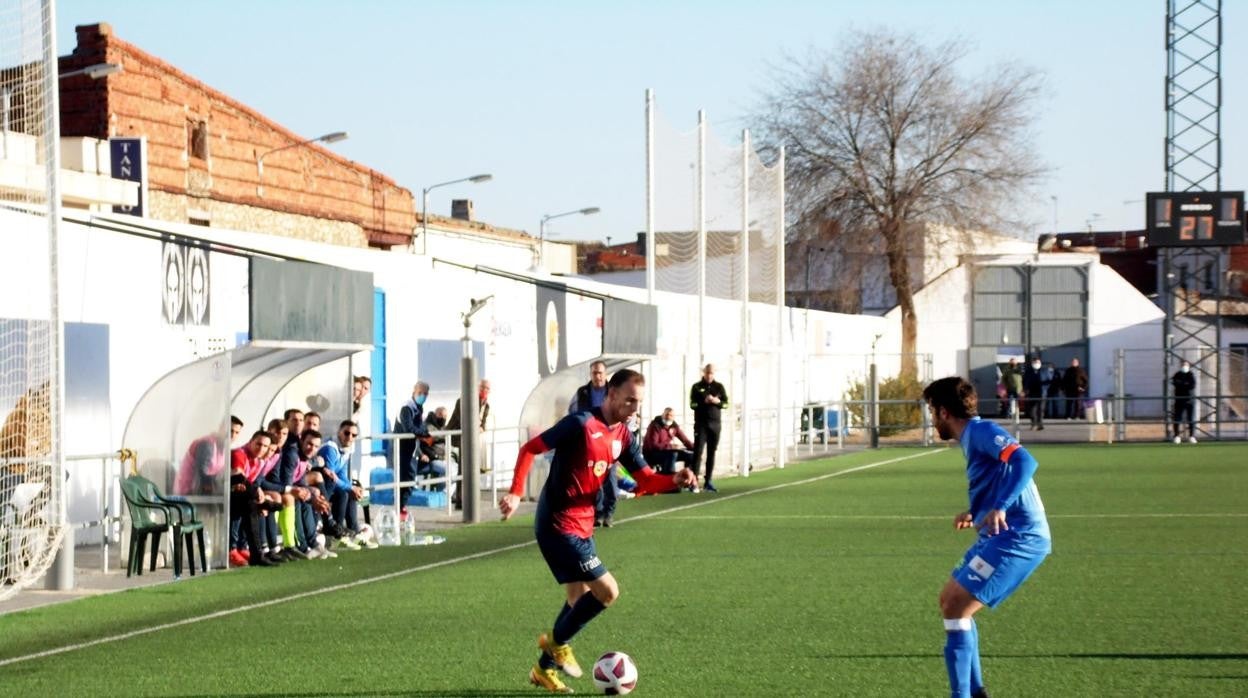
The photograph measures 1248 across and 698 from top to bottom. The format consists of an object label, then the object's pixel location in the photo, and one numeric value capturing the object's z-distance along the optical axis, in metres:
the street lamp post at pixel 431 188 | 46.19
